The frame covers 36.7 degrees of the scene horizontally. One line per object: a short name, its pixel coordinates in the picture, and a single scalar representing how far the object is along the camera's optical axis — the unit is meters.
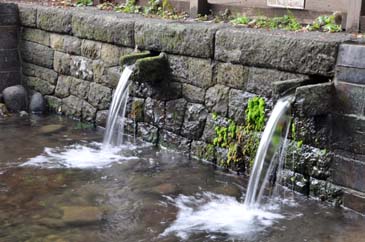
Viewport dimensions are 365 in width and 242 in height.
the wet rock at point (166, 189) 5.10
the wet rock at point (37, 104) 8.12
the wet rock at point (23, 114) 7.94
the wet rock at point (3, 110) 7.92
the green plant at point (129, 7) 7.57
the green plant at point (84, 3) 8.51
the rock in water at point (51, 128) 7.11
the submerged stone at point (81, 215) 4.45
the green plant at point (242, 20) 5.94
